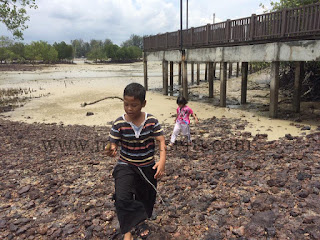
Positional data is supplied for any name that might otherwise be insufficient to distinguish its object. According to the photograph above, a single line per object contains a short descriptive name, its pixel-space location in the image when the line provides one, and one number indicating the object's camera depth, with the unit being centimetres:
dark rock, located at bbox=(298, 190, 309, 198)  366
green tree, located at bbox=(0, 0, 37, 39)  1359
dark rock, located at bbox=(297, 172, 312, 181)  423
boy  269
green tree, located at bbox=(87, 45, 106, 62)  8753
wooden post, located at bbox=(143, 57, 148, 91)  2290
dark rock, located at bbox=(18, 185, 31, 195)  437
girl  662
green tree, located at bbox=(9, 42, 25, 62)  8100
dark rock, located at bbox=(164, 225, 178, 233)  320
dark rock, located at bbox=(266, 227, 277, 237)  292
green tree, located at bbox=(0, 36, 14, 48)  7050
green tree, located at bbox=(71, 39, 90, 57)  14075
